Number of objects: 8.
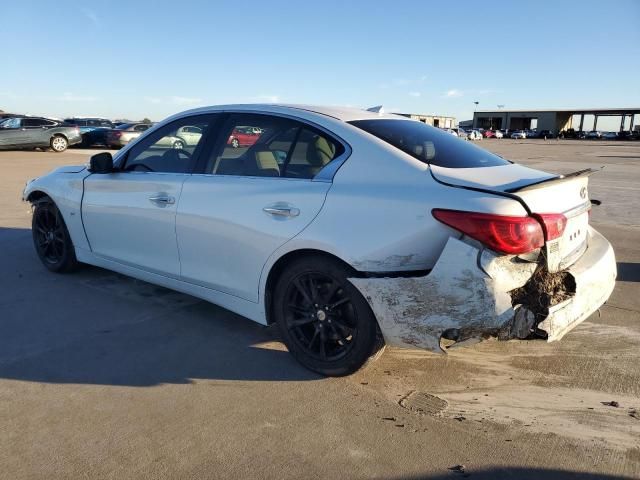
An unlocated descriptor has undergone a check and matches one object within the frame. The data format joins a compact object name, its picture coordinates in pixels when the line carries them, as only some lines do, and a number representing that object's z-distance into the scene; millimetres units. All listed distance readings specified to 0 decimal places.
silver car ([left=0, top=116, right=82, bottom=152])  22031
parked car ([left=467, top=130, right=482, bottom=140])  64188
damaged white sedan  2811
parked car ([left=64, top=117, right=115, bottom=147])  25897
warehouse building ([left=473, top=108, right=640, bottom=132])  92125
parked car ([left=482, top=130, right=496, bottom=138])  80844
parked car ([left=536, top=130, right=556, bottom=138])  87362
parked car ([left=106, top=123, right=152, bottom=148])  25078
